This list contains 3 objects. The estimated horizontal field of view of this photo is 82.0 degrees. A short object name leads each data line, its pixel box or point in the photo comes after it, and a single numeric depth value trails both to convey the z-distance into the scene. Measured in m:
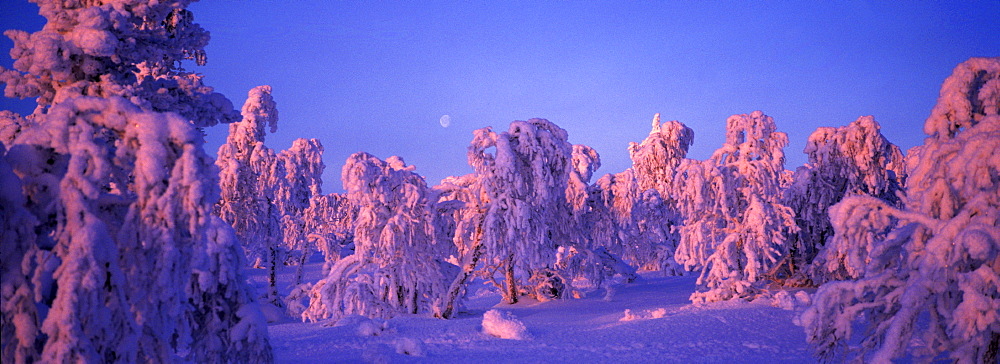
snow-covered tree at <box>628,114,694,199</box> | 33.56
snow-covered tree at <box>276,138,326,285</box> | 24.44
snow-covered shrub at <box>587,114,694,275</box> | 18.66
